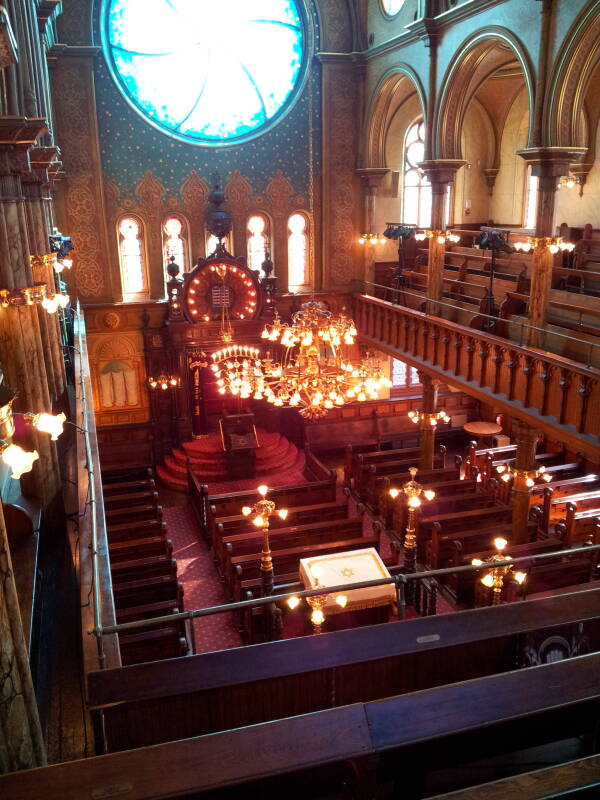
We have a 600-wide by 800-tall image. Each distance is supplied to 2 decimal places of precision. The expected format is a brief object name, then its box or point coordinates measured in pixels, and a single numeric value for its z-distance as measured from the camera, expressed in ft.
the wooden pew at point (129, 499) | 47.98
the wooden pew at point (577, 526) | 44.78
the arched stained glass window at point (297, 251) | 69.99
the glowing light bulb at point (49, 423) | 18.47
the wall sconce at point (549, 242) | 42.19
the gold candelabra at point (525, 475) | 44.60
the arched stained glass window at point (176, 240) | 66.54
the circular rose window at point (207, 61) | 61.67
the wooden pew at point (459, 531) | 43.91
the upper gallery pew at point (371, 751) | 10.91
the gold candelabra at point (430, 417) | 59.21
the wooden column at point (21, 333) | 25.05
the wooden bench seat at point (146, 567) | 39.11
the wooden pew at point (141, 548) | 41.14
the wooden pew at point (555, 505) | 48.11
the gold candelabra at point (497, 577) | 31.39
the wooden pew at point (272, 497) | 50.93
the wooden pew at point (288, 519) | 47.42
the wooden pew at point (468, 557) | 40.52
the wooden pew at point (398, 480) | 52.95
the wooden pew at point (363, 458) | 59.31
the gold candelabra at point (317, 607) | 31.09
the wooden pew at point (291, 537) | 44.16
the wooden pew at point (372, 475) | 56.03
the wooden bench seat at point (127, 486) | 50.67
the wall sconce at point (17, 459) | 15.72
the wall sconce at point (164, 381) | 66.13
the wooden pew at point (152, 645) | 32.58
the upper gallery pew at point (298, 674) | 15.29
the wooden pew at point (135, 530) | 43.98
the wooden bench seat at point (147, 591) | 36.88
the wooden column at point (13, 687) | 12.09
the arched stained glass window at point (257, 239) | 68.90
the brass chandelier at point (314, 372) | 40.19
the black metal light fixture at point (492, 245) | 47.14
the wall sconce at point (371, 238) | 68.03
